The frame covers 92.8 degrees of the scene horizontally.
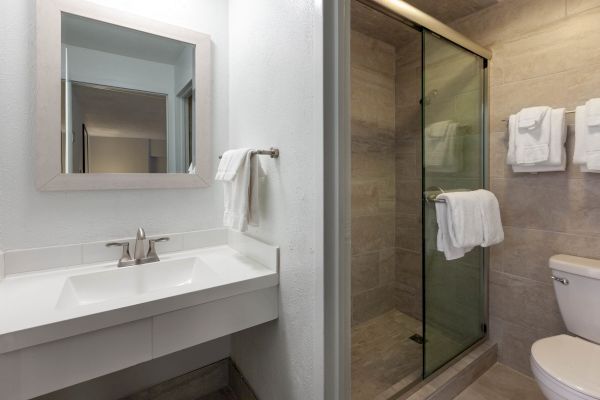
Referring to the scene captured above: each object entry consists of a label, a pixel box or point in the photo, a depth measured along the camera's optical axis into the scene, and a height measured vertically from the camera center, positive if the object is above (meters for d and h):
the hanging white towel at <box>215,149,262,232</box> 1.19 +0.02
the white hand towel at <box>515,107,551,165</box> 1.46 +0.29
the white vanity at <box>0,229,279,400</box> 0.77 -0.35
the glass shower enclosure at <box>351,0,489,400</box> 1.55 +0.06
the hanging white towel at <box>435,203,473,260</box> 1.52 -0.22
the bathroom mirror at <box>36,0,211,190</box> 1.15 +0.44
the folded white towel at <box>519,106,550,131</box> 1.47 +0.41
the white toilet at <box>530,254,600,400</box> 1.08 -0.67
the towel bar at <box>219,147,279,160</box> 1.15 +0.18
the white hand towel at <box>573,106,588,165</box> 1.31 +0.28
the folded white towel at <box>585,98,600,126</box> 1.26 +0.38
